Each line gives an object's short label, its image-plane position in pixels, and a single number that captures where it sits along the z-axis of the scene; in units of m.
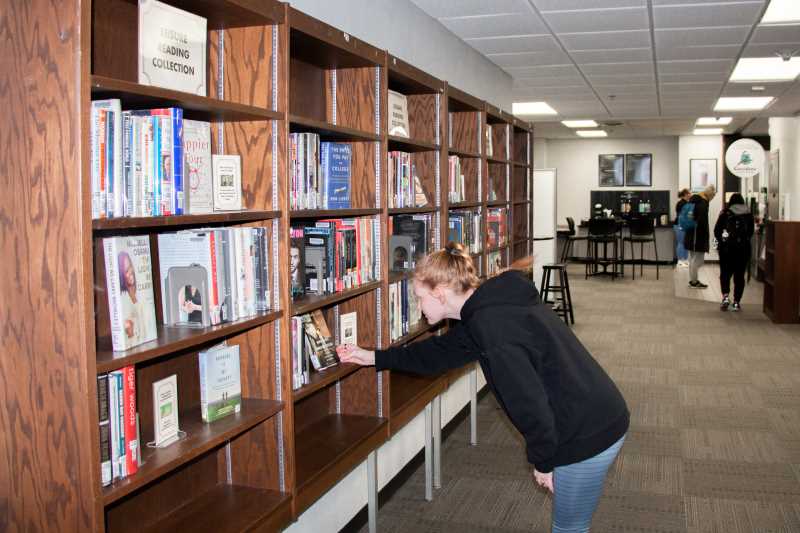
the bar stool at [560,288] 9.27
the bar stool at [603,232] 15.34
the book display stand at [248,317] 1.76
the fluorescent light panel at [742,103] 9.70
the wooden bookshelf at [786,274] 9.30
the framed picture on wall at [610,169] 18.38
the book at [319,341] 3.04
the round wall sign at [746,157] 11.86
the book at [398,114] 3.78
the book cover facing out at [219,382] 2.44
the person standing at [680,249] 16.42
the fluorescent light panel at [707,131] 15.88
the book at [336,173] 3.09
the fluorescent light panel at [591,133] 16.25
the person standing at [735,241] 10.28
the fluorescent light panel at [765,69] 6.89
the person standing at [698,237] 12.67
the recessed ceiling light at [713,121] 13.27
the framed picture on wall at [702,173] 17.47
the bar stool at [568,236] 16.64
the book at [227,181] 2.43
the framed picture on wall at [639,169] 18.22
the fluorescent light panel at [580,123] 13.68
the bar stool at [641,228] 16.23
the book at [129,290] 1.97
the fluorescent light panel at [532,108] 10.14
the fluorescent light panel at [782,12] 4.80
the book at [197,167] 2.24
